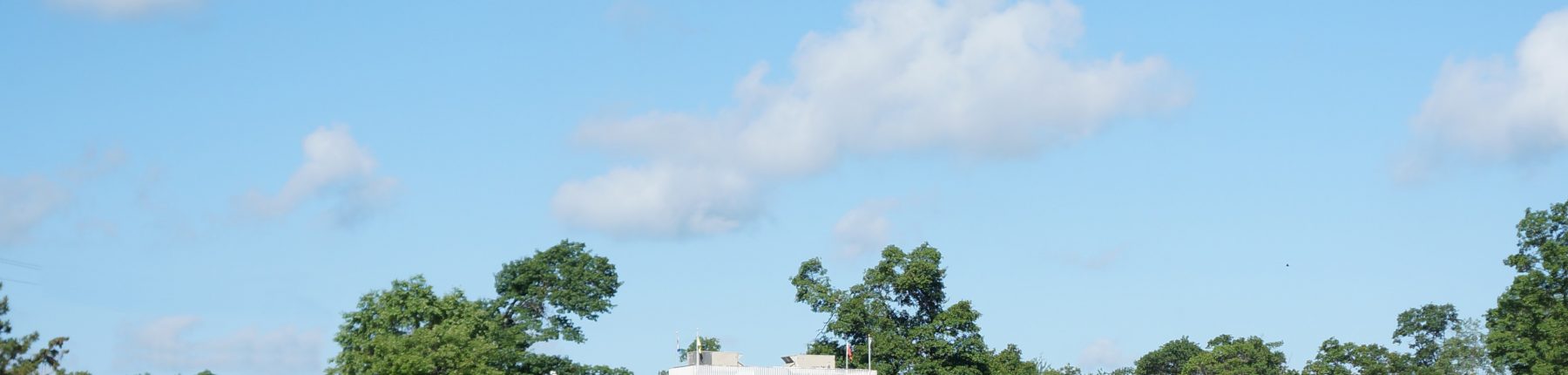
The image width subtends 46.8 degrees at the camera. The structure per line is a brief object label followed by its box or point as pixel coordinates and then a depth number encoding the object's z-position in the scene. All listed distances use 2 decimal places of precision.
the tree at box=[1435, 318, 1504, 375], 190.88
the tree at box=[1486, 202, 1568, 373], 116.19
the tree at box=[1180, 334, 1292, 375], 188.62
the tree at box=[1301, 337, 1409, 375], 181.00
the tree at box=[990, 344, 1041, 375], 129.38
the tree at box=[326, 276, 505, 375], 95.75
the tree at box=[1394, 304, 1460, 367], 196.00
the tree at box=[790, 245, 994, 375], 127.69
